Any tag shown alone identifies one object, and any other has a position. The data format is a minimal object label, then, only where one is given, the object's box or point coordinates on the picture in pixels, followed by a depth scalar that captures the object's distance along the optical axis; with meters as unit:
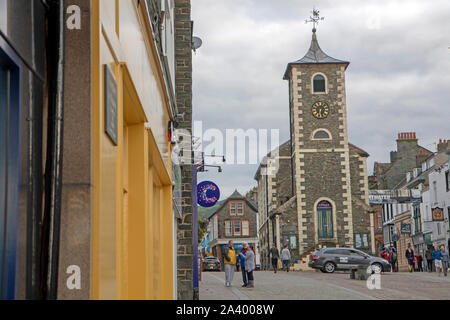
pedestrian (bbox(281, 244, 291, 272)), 36.56
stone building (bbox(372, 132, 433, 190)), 76.81
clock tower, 56.25
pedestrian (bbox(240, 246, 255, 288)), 21.94
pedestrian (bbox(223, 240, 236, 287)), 21.94
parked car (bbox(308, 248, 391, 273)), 35.41
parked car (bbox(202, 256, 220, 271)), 50.66
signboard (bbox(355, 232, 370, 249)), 56.09
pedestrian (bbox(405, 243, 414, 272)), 38.07
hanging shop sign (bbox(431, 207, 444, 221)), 47.81
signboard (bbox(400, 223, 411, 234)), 58.28
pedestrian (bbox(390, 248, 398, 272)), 38.90
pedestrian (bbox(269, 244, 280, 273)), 36.72
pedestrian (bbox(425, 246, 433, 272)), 37.00
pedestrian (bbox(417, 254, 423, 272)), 46.41
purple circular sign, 19.62
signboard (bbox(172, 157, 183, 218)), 11.99
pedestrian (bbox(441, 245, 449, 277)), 30.52
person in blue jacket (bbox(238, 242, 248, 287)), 22.70
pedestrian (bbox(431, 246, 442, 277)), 30.75
